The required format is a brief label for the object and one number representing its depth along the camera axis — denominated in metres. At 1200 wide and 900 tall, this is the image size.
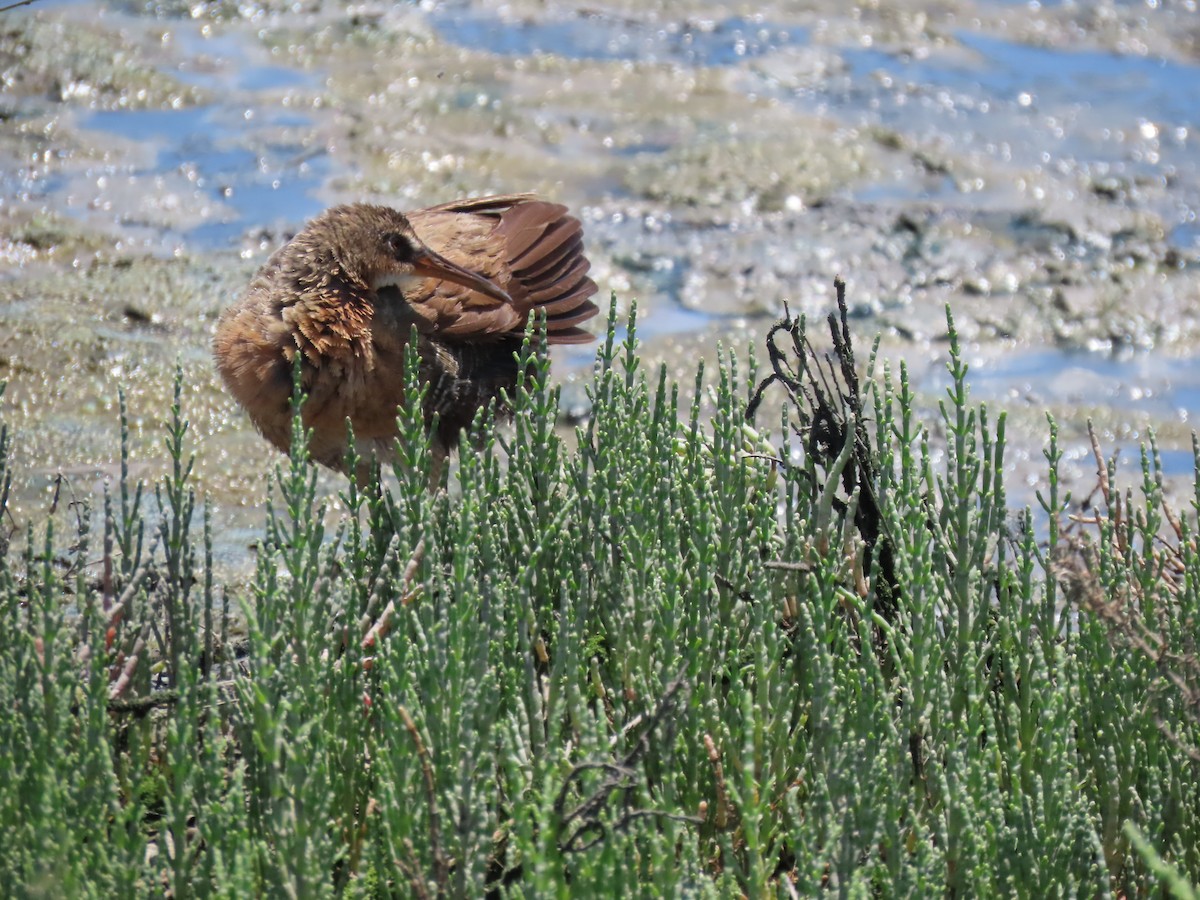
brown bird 8.53
